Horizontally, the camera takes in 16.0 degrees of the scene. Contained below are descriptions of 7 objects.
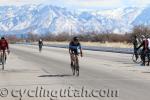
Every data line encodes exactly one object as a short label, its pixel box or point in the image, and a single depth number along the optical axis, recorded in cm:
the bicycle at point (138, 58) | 3228
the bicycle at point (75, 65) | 2292
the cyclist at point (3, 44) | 2727
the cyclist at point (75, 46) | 2266
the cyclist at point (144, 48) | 3045
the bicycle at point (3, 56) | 2772
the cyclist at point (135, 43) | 3519
